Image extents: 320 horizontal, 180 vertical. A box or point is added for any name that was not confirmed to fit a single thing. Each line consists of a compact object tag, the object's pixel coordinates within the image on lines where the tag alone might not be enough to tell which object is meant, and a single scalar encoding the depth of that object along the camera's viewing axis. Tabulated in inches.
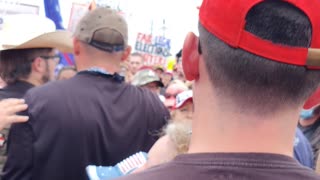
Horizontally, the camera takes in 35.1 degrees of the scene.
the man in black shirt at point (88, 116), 96.4
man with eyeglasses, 123.3
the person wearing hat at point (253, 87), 38.2
